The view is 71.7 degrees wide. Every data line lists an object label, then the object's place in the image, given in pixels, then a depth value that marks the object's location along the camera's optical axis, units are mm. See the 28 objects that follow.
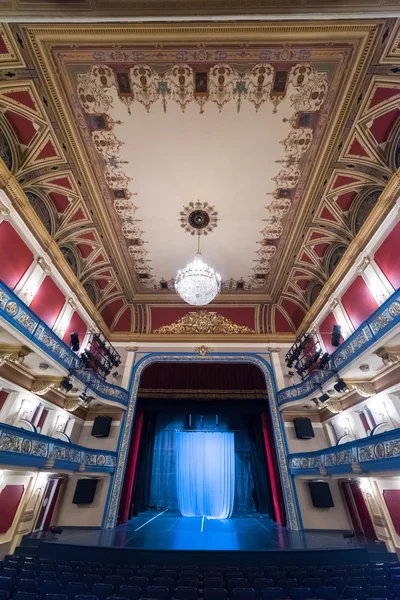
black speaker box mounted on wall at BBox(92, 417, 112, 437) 10016
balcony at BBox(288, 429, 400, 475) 5406
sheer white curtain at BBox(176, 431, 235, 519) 12931
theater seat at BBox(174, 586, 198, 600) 3369
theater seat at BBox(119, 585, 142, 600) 3420
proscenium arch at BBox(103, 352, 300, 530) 8883
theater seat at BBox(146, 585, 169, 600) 3395
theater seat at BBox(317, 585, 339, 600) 3498
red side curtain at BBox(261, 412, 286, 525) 10273
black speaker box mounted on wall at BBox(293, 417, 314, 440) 9812
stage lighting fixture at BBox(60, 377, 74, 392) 7996
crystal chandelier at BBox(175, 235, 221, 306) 7270
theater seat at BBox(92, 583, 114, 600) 3529
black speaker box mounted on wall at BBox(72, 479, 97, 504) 8978
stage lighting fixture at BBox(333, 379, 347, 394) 7750
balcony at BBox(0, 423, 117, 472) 5305
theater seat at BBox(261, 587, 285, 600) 3354
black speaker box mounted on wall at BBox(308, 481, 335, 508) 8773
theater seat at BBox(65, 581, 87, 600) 3484
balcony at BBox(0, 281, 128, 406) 5855
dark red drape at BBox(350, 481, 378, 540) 7863
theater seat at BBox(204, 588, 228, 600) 3295
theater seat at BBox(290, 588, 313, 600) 3388
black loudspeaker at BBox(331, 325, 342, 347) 7962
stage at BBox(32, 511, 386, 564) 5719
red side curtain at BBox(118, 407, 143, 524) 10281
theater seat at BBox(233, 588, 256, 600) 3309
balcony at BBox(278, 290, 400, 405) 5922
